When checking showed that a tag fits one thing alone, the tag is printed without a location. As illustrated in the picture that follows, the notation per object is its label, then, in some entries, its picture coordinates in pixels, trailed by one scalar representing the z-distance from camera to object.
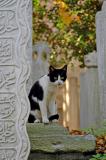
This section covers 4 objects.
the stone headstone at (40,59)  16.17
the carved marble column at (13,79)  6.89
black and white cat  8.62
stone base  7.31
